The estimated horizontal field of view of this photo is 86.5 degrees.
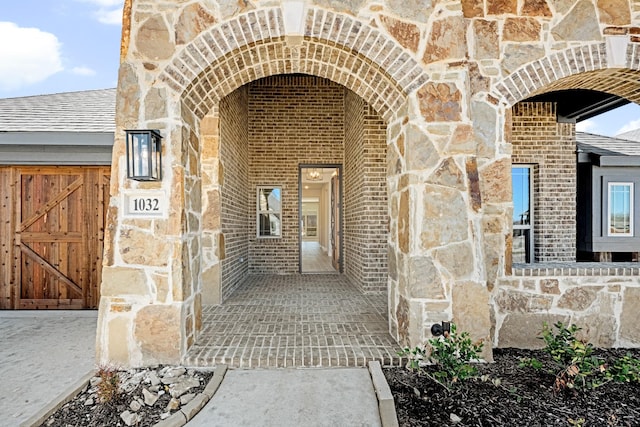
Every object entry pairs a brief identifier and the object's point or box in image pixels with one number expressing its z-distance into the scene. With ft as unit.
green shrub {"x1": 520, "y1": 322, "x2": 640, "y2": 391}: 8.22
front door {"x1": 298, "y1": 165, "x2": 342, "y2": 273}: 25.75
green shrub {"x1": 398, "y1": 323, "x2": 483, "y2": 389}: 8.19
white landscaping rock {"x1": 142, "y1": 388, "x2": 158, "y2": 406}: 7.87
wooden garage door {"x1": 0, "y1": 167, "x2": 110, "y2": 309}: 14.60
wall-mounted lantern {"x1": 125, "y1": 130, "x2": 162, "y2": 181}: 9.15
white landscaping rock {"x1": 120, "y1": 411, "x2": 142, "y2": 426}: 7.24
